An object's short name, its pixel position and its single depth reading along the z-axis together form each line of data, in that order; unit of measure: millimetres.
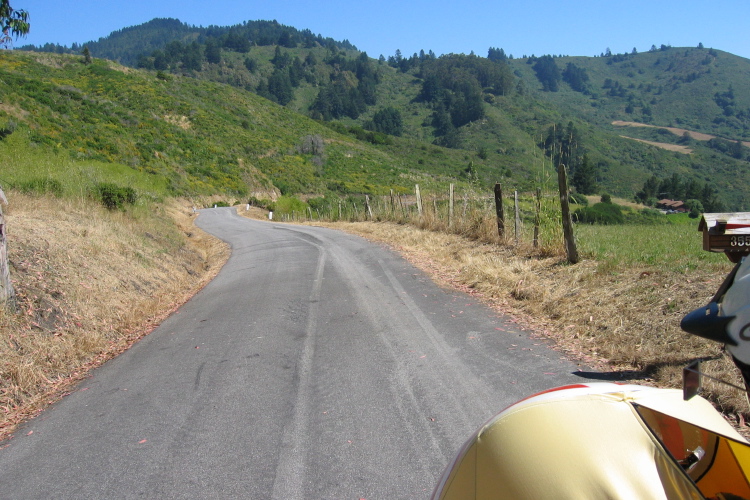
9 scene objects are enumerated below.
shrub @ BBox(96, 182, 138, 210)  15227
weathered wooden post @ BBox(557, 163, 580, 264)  8875
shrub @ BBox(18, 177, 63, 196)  13254
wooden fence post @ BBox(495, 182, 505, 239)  12599
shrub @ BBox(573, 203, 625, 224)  23094
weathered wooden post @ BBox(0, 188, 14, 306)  6484
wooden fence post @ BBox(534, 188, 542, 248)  10562
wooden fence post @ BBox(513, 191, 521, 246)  11492
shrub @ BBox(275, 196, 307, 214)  47375
